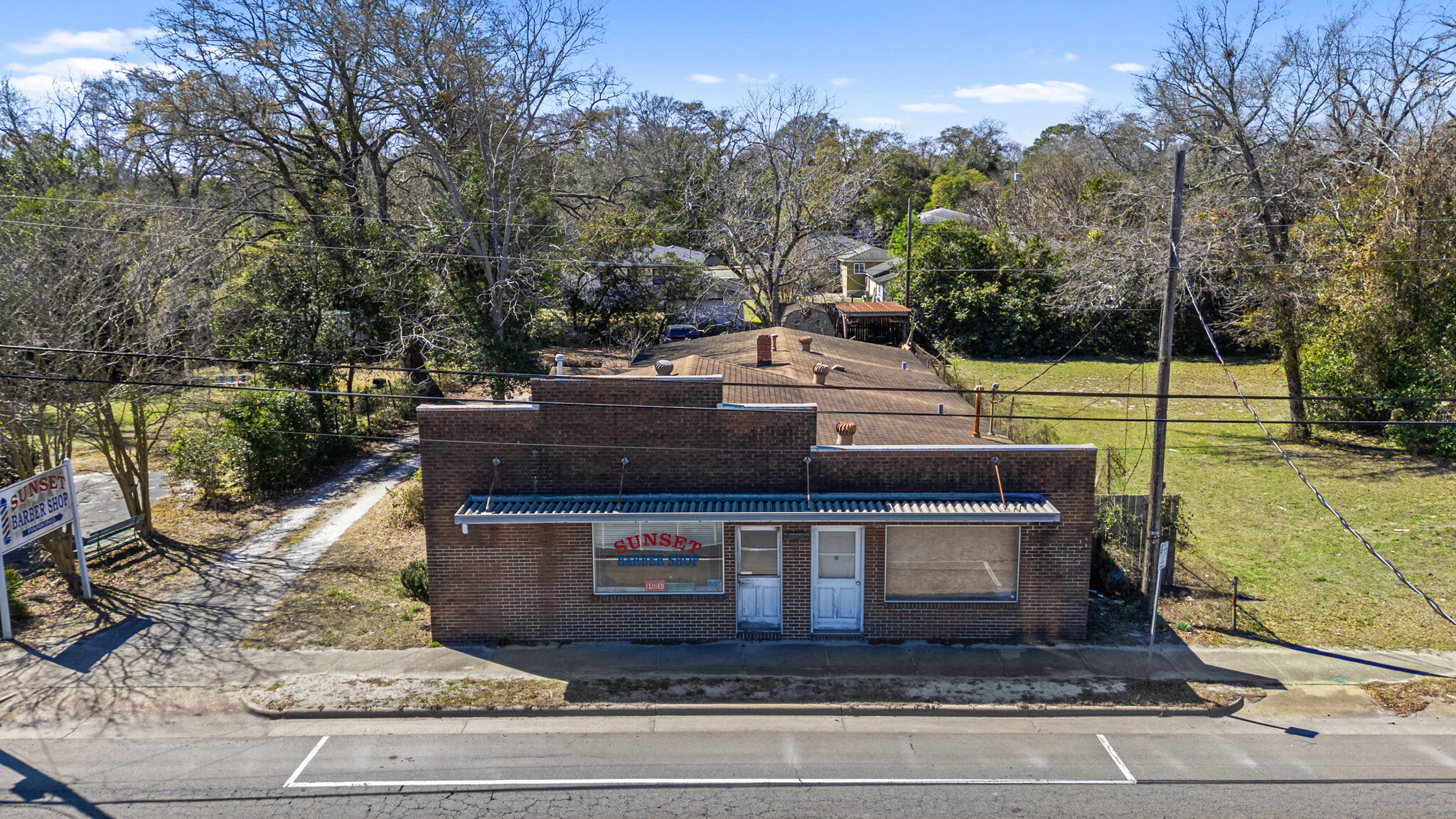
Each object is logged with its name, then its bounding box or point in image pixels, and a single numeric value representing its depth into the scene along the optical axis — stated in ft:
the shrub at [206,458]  72.38
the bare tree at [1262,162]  88.63
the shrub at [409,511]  69.67
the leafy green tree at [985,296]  143.74
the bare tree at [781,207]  130.11
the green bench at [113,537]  60.70
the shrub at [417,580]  54.80
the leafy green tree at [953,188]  258.37
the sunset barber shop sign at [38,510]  49.62
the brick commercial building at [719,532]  47.91
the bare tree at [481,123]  85.76
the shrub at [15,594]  52.26
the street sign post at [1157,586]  45.04
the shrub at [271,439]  74.69
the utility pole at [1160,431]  47.88
